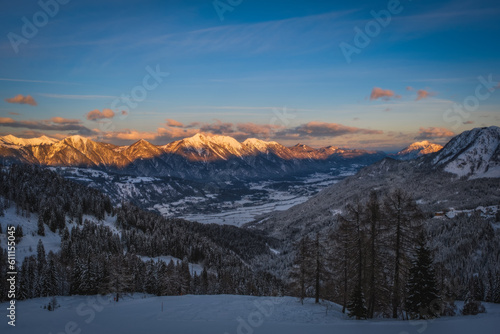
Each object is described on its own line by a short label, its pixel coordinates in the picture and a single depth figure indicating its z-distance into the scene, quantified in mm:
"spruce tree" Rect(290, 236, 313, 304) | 37688
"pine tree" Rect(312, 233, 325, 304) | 36219
